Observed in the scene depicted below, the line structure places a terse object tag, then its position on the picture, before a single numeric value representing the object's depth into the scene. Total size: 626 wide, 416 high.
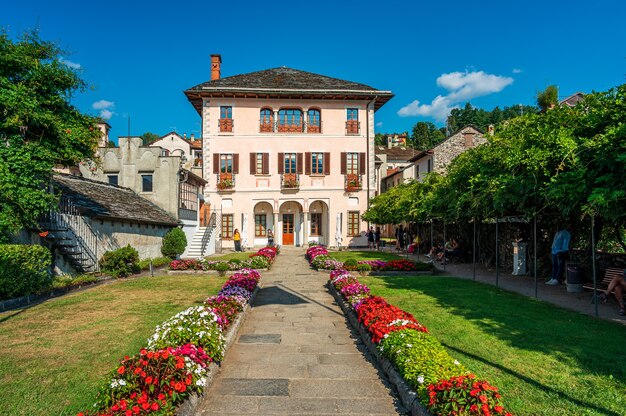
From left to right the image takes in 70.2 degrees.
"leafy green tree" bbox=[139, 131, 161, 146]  106.34
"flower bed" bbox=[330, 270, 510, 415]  3.86
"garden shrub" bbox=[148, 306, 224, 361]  5.65
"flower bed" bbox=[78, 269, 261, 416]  4.02
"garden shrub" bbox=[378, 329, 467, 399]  4.61
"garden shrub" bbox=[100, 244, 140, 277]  16.06
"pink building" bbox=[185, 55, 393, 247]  33.75
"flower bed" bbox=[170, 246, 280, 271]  17.84
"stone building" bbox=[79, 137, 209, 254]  25.94
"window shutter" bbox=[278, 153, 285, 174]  34.09
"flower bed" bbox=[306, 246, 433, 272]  17.16
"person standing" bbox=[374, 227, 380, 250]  32.38
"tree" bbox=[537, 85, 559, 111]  27.69
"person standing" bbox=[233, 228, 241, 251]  30.79
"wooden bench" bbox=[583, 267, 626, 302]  10.88
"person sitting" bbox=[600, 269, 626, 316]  9.09
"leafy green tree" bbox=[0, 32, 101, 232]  11.27
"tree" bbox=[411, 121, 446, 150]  93.81
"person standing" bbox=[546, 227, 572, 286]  13.30
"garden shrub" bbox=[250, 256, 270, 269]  18.69
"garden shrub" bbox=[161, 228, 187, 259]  23.89
